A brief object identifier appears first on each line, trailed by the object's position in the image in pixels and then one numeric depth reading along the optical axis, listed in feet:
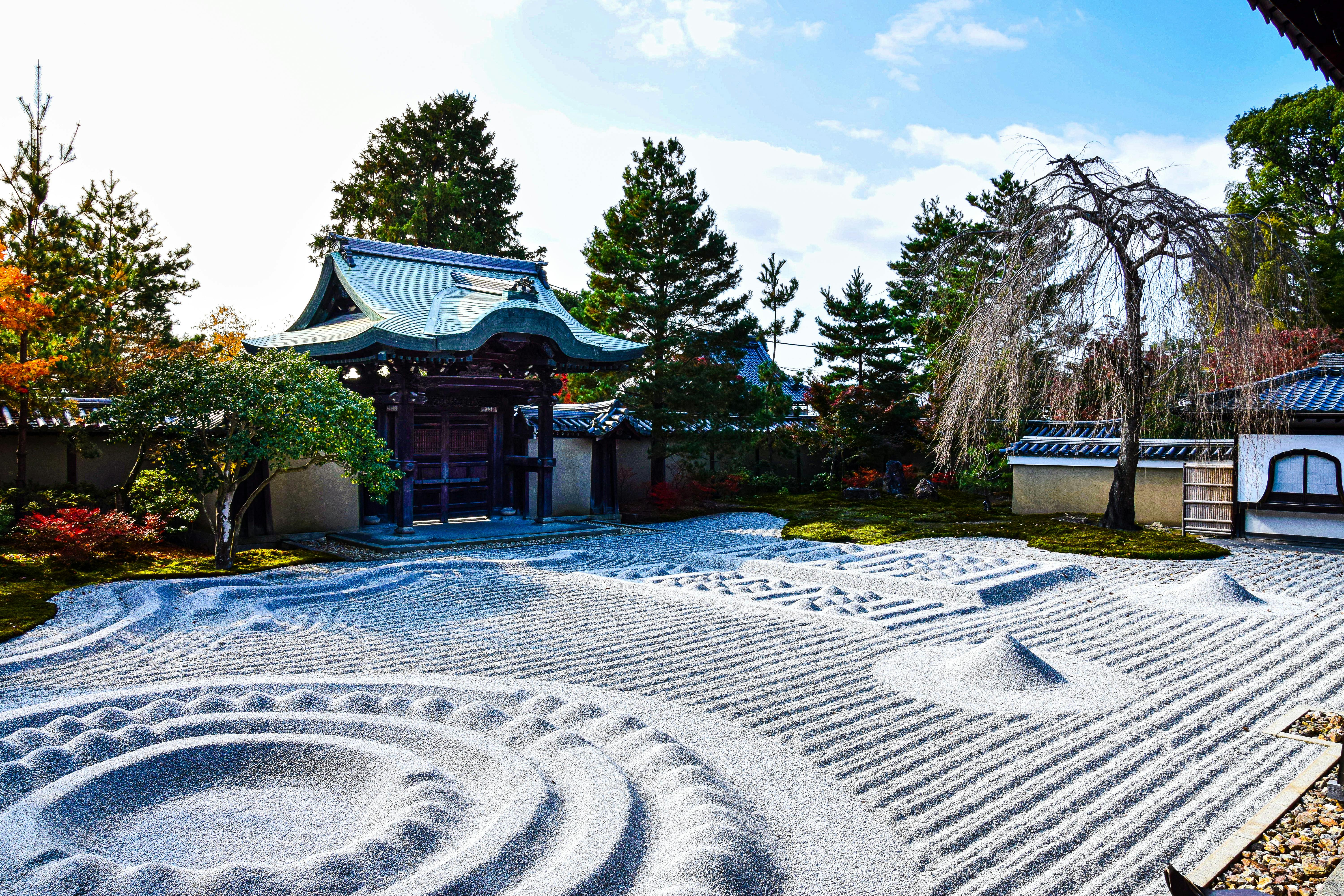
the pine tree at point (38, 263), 35.99
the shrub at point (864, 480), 68.33
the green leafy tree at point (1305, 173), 71.92
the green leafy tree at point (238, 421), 30.55
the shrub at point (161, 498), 35.06
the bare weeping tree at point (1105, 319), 37.81
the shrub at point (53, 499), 35.53
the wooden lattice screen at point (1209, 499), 44.62
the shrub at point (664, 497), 56.29
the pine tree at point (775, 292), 82.58
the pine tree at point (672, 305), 55.67
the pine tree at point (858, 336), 69.41
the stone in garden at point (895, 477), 68.18
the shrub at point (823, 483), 72.18
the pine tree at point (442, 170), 97.04
